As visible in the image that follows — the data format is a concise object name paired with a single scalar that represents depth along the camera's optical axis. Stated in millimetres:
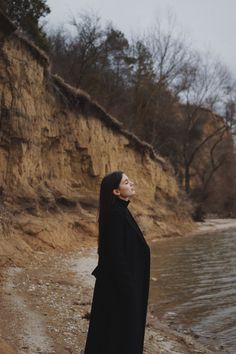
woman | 3980
